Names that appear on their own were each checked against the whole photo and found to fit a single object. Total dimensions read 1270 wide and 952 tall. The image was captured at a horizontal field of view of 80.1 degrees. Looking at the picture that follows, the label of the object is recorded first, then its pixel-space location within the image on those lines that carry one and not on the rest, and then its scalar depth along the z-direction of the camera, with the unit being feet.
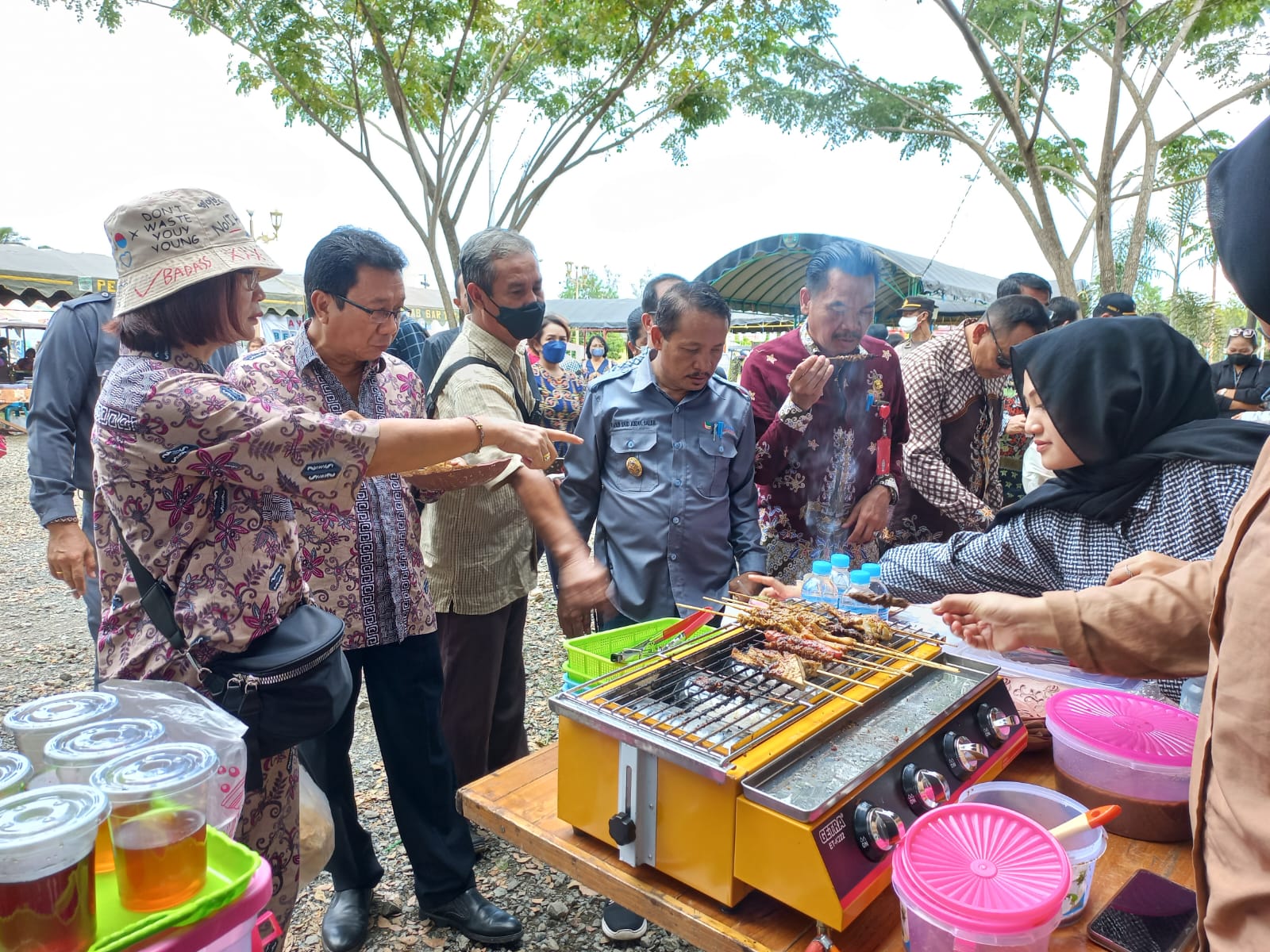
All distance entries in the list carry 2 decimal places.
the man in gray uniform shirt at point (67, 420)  11.41
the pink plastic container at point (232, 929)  3.55
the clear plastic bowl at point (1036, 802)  4.85
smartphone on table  4.30
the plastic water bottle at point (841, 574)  8.71
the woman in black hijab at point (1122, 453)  6.72
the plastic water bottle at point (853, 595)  8.14
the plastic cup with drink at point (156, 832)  3.56
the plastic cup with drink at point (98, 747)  3.91
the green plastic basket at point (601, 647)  7.02
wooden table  4.54
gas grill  4.42
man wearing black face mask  10.50
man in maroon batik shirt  11.28
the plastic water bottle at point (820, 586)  8.54
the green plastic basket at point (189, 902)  3.41
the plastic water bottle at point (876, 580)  8.68
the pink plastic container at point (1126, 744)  5.26
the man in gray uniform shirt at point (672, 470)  9.96
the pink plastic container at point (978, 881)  3.81
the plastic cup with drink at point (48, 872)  3.07
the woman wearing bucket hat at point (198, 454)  5.76
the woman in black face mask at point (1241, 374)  31.27
